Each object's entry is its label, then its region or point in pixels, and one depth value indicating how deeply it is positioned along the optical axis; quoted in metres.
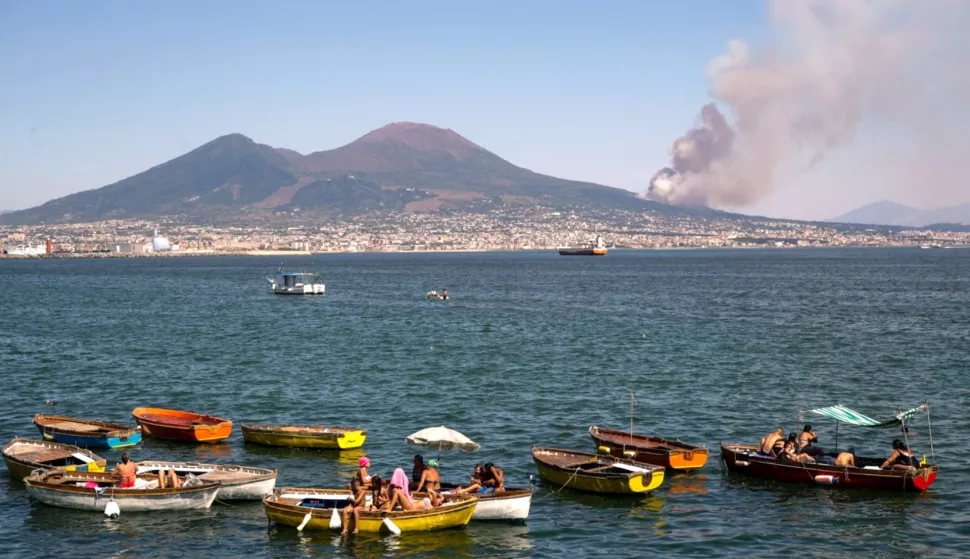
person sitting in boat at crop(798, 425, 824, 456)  35.47
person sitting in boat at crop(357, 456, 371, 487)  29.86
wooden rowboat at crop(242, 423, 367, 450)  39.00
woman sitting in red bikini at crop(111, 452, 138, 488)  31.56
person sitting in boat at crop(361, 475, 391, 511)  29.55
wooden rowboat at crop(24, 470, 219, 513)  31.05
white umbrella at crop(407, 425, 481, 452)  33.72
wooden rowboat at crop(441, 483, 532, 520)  30.33
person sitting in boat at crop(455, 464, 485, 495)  30.80
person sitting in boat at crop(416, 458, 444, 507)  30.56
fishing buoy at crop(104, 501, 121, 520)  30.56
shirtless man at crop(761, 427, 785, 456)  35.66
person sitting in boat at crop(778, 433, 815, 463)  34.66
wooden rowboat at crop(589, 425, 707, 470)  35.72
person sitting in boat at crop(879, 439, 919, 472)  33.53
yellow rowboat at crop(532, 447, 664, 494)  33.00
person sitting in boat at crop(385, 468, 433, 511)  29.56
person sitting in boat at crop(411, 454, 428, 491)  31.03
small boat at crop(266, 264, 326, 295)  139.38
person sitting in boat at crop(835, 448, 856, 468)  34.25
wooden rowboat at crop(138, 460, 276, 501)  32.03
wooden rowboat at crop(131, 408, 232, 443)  40.34
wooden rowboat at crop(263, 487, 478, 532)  29.33
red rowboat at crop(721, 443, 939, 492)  33.19
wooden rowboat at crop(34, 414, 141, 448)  39.31
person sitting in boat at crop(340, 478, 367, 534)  29.31
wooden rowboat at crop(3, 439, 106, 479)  34.38
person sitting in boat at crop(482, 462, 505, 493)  31.03
